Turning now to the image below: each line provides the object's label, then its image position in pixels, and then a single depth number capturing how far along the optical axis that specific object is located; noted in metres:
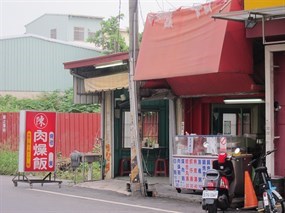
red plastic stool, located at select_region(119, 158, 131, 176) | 18.88
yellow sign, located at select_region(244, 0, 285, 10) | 11.33
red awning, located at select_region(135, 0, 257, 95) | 12.52
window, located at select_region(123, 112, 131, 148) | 18.97
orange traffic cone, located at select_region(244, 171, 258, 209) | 11.95
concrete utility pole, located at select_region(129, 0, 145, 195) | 14.98
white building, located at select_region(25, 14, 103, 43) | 53.31
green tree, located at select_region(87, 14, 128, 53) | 43.06
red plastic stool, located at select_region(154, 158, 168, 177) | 18.74
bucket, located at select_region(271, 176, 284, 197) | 12.11
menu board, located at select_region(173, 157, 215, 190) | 13.59
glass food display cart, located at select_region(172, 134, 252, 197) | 12.88
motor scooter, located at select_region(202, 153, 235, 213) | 10.62
